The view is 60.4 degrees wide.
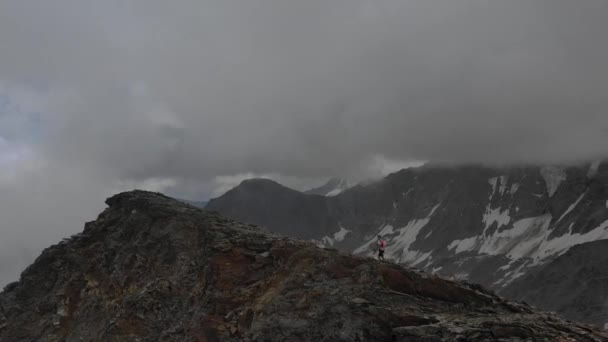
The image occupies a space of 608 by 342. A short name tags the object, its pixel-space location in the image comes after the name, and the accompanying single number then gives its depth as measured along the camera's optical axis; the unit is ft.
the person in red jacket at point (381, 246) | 133.69
